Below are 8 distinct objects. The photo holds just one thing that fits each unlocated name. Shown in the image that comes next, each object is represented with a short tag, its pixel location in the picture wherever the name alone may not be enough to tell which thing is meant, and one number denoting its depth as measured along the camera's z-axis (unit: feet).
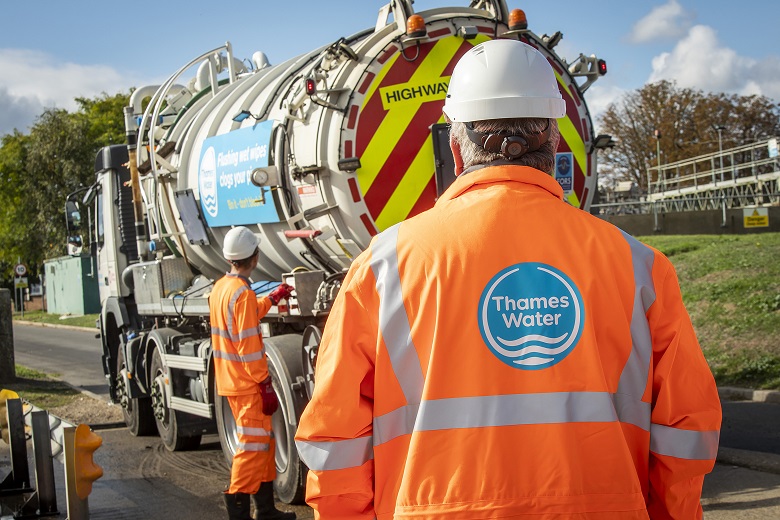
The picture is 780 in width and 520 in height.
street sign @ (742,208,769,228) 75.51
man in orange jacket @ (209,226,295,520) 19.43
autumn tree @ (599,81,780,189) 139.64
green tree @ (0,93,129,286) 132.98
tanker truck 20.36
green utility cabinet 140.97
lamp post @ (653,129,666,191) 120.57
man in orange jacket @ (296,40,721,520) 6.74
